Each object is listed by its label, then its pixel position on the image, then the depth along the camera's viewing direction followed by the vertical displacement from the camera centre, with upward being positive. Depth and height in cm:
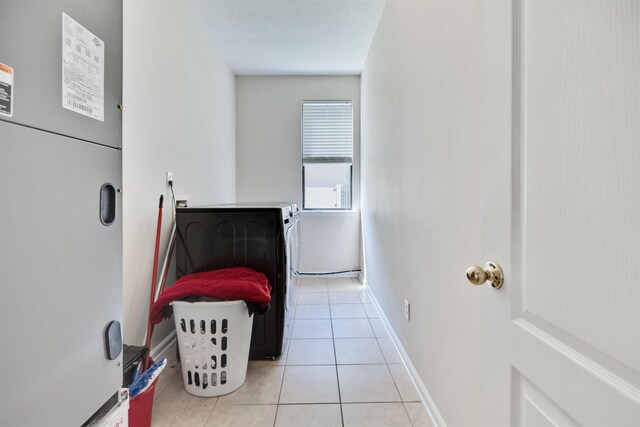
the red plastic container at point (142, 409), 125 -87
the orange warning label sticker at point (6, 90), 46 +19
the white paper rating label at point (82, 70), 57 +29
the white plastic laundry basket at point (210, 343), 161 -73
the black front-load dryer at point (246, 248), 200 -26
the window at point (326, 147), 407 +89
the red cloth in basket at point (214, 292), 162 -45
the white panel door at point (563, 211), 42 +0
